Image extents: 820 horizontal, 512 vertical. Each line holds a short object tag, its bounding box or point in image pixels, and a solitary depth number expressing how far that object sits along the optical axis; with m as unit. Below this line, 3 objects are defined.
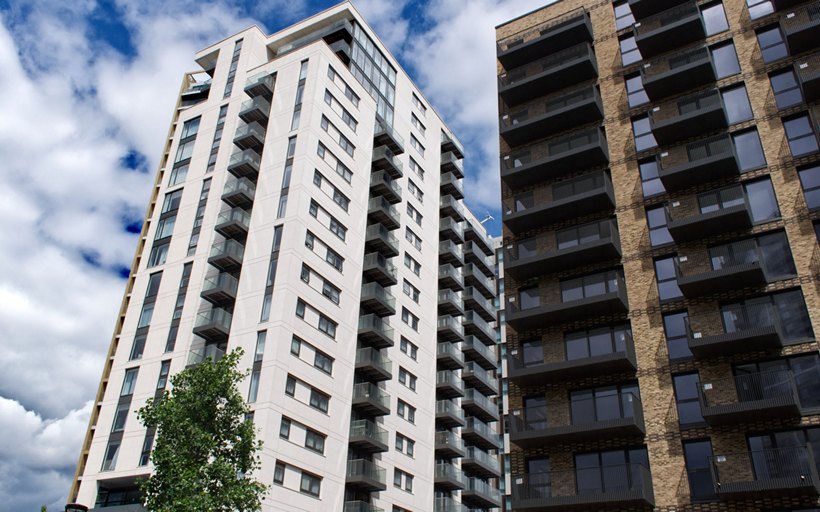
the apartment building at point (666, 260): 28.64
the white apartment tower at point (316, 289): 46.53
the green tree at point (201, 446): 29.34
